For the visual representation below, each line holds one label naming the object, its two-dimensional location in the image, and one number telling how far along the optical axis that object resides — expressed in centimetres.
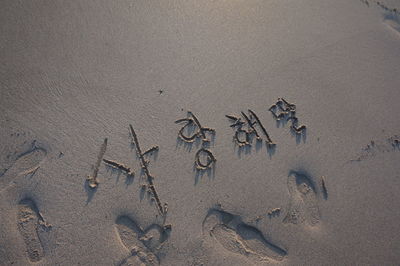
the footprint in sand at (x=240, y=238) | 193
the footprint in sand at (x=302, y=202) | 204
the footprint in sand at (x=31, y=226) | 181
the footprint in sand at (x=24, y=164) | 193
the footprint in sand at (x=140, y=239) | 186
